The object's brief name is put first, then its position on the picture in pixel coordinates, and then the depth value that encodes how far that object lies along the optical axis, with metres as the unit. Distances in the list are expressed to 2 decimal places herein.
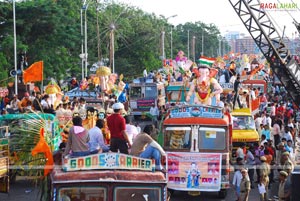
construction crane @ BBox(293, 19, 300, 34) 38.92
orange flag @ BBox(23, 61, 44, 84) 27.55
